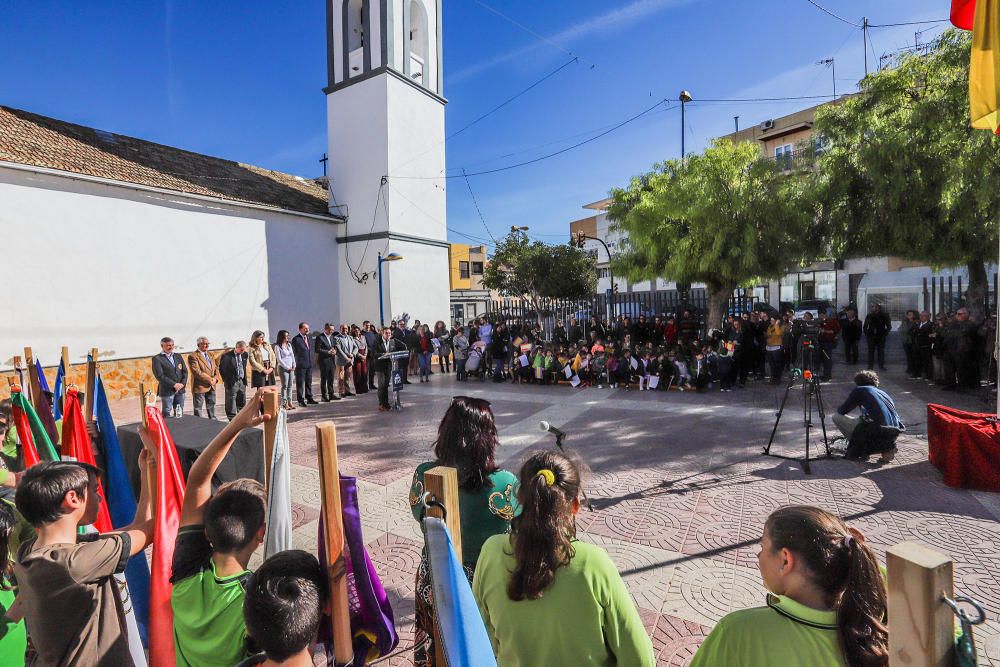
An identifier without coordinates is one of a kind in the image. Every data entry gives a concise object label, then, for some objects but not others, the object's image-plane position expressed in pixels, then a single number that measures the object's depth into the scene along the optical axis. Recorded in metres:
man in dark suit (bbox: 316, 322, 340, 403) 11.99
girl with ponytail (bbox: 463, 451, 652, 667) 1.67
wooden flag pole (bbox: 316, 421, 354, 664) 1.81
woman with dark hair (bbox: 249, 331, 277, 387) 10.06
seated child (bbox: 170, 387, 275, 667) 1.99
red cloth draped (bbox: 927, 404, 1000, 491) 5.46
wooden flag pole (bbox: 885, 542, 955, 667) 1.00
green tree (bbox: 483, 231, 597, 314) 26.72
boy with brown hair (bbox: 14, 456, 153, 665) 1.93
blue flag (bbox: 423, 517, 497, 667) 1.35
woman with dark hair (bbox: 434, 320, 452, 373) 16.77
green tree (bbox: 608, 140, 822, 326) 13.41
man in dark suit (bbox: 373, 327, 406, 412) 10.61
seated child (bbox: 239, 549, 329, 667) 1.54
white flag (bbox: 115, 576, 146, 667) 2.28
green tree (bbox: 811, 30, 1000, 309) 10.62
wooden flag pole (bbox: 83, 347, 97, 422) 4.77
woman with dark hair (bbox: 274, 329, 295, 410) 10.70
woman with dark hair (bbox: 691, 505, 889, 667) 1.40
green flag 4.25
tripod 6.22
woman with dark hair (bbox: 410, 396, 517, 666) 2.39
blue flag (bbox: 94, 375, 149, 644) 3.10
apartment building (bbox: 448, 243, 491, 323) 42.53
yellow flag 4.18
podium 10.37
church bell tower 19.14
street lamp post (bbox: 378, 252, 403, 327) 17.40
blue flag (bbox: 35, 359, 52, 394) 5.05
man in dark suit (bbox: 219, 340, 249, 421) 9.61
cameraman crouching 6.24
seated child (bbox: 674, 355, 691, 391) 12.10
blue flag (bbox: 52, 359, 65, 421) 5.86
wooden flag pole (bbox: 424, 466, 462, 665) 1.58
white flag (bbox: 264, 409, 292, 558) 2.13
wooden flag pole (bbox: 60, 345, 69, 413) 5.44
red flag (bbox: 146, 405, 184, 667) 2.32
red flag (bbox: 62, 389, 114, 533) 4.26
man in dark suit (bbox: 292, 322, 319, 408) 11.46
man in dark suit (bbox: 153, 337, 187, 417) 8.59
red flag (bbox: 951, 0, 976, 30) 4.69
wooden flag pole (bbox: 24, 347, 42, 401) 4.89
